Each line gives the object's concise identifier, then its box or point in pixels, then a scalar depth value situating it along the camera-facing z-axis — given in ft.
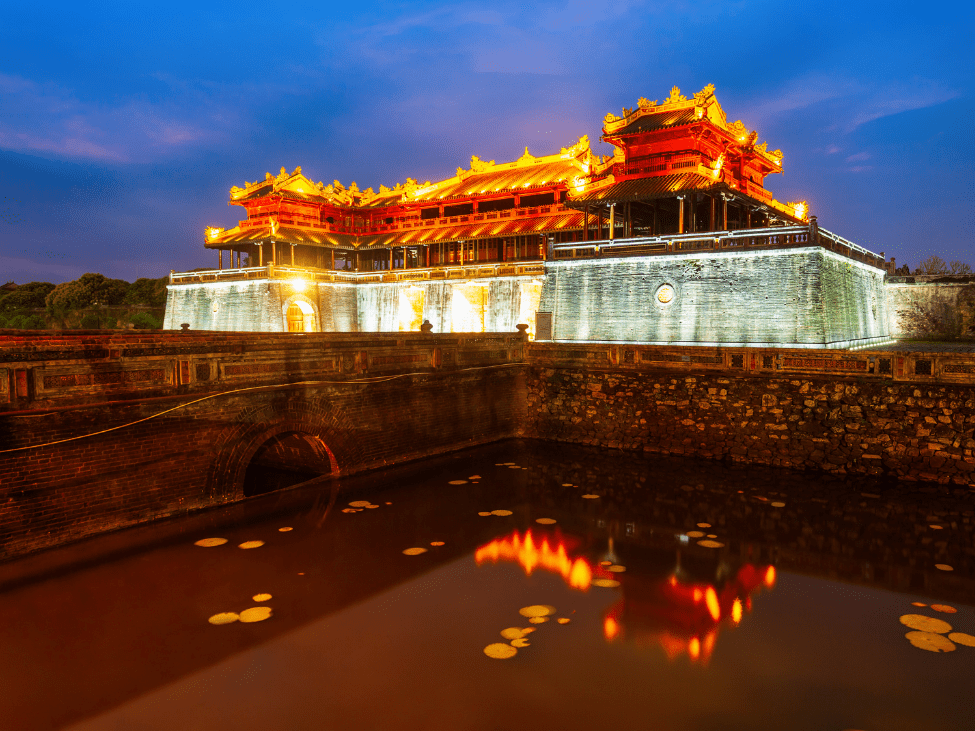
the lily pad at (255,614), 21.97
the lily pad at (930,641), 20.97
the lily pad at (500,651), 19.93
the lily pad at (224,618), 21.71
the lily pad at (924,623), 22.31
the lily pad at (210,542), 28.29
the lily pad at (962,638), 21.25
